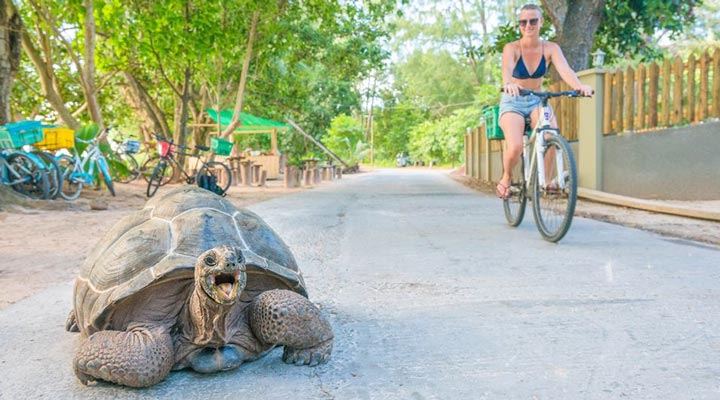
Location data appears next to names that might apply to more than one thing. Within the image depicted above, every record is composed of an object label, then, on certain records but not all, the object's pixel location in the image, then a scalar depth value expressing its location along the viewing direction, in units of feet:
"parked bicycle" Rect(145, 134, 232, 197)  42.37
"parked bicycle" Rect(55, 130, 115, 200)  36.47
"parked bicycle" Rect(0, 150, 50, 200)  31.94
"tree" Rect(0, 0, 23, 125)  33.45
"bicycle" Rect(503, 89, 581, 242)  16.14
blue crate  31.60
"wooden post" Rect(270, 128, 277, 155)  84.76
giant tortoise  6.52
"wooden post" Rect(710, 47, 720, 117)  27.95
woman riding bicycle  18.47
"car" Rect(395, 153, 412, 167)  205.04
